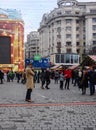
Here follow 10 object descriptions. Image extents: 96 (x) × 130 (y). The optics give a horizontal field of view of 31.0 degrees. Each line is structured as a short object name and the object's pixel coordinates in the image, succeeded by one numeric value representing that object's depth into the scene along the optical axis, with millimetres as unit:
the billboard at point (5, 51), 31236
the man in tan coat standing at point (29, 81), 7036
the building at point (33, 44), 85916
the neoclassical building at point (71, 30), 49080
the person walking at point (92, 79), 9436
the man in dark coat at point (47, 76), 12735
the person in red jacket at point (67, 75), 12212
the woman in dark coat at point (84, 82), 9653
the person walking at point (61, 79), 12711
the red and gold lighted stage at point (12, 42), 31718
